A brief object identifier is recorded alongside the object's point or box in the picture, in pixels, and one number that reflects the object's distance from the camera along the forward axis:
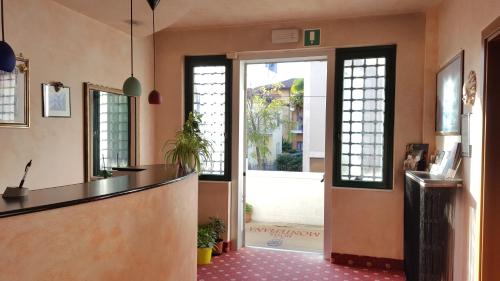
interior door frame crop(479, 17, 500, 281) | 2.37
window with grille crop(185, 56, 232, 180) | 4.78
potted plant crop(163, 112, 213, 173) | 3.37
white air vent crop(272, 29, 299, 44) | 4.36
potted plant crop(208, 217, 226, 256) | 4.59
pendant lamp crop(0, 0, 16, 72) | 1.92
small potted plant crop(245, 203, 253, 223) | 6.53
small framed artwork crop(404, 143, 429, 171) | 3.89
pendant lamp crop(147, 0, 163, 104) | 3.51
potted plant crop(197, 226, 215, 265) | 4.27
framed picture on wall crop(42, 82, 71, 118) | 3.29
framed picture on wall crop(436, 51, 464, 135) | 2.97
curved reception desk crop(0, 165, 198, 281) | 1.54
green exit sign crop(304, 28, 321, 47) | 4.32
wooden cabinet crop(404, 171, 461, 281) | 2.92
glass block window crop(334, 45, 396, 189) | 4.18
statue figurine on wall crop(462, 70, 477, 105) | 2.62
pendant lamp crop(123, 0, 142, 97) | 3.15
